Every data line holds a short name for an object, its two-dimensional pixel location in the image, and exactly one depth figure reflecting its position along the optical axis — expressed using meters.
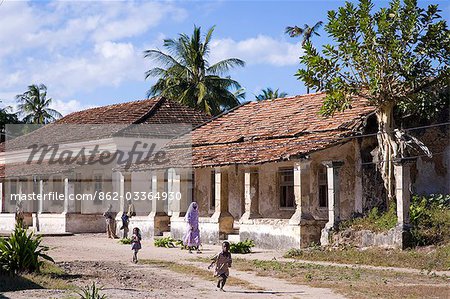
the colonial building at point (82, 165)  28.81
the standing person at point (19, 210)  30.90
